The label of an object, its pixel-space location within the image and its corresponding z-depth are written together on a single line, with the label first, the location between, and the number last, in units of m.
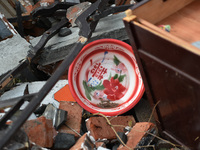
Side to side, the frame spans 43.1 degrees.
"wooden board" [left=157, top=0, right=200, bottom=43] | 1.71
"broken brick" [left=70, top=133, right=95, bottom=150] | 1.90
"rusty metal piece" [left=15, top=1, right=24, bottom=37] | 3.28
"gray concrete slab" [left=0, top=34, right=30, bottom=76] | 2.82
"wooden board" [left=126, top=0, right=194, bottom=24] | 1.67
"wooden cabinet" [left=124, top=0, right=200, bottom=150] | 1.44
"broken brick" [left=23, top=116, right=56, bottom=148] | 1.96
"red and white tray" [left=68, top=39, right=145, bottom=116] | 2.45
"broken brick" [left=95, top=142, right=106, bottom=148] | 2.10
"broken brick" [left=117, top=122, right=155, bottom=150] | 2.07
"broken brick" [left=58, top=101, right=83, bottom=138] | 2.28
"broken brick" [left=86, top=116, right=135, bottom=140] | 2.21
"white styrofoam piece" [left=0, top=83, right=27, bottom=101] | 2.61
